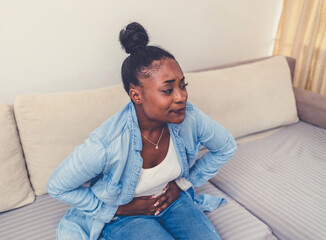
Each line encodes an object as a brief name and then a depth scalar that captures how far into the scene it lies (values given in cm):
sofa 115
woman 91
